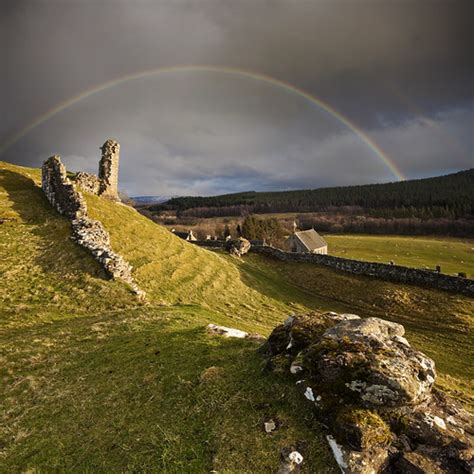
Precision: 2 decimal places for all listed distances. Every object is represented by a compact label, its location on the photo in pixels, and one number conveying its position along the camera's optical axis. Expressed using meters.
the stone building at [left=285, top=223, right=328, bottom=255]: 91.50
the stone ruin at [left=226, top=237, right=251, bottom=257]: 57.14
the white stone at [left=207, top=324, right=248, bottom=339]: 13.45
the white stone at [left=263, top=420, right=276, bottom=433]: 7.50
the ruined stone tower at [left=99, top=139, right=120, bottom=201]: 41.81
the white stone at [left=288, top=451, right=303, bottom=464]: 6.68
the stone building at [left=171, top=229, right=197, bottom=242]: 98.52
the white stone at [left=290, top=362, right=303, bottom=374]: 8.72
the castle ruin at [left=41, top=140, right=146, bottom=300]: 25.39
